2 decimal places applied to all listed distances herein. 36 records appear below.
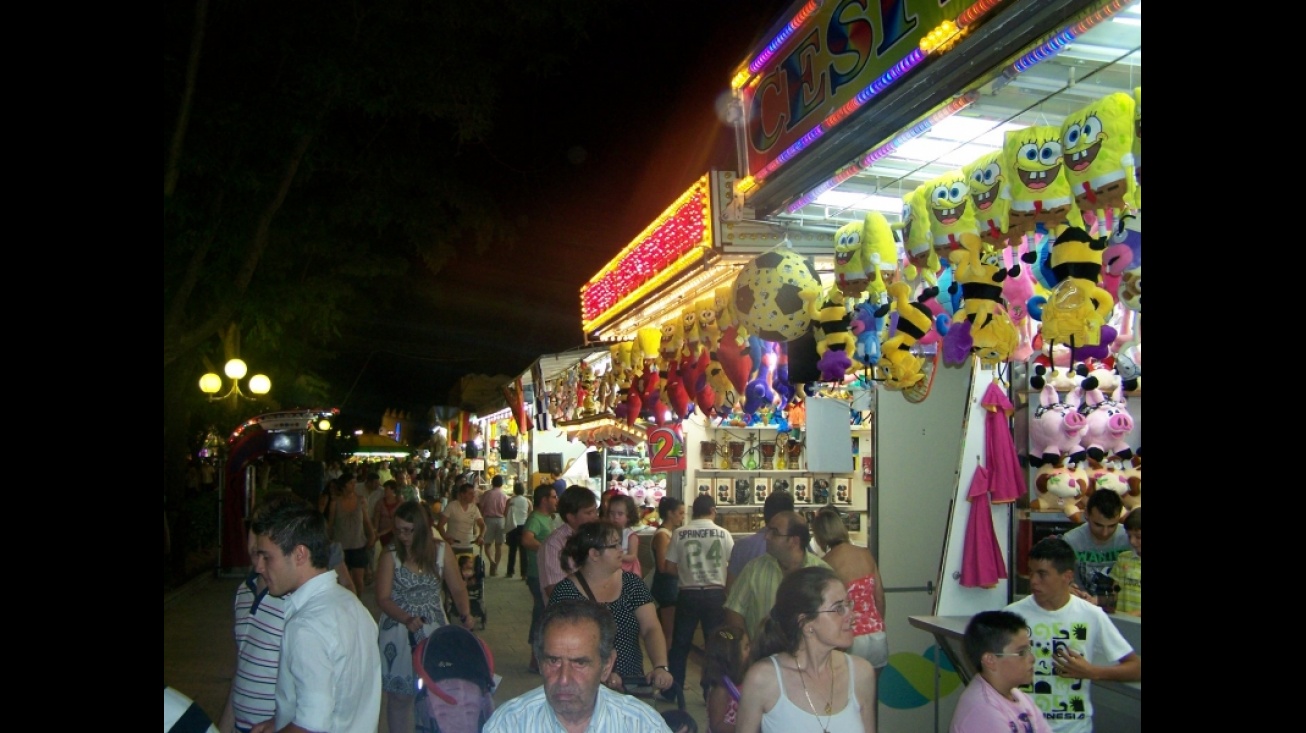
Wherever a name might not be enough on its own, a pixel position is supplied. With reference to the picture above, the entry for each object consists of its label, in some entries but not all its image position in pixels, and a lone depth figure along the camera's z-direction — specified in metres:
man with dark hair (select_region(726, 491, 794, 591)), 7.38
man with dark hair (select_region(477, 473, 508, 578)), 18.25
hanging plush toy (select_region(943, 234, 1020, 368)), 4.71
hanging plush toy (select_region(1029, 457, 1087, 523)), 7.53
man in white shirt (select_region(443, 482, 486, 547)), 13.56
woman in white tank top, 3.75
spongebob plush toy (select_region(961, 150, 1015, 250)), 4.39
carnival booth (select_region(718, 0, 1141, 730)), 3.96
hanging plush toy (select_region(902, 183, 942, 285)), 4.95
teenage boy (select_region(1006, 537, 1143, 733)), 4.68
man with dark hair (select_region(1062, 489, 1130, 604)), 6.54
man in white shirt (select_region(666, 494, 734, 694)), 8.56
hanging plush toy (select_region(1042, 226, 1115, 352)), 4.15
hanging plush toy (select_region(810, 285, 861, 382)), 5.96
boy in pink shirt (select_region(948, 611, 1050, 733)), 3.96
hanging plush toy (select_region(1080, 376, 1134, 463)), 7.19
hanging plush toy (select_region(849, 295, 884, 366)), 5.91
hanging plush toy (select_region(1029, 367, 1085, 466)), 7.09
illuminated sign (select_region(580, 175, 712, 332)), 7.96
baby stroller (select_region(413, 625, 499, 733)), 4.45
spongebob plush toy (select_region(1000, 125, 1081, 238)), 4.02
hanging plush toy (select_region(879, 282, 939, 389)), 5.48
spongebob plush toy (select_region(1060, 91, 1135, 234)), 3.74
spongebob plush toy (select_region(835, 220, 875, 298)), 5.50
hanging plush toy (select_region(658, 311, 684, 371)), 8.87
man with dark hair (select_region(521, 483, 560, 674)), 10.65
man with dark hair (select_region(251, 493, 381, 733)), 3.64
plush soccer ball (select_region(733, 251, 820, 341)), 6.29
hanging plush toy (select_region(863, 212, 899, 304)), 5.45
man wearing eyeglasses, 6.36
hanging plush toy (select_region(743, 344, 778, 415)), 7.99
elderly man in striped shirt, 3.28
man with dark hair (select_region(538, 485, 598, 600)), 7.53
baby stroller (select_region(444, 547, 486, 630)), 11.76
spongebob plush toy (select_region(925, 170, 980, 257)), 4.68
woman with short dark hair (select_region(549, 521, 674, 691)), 5.59
